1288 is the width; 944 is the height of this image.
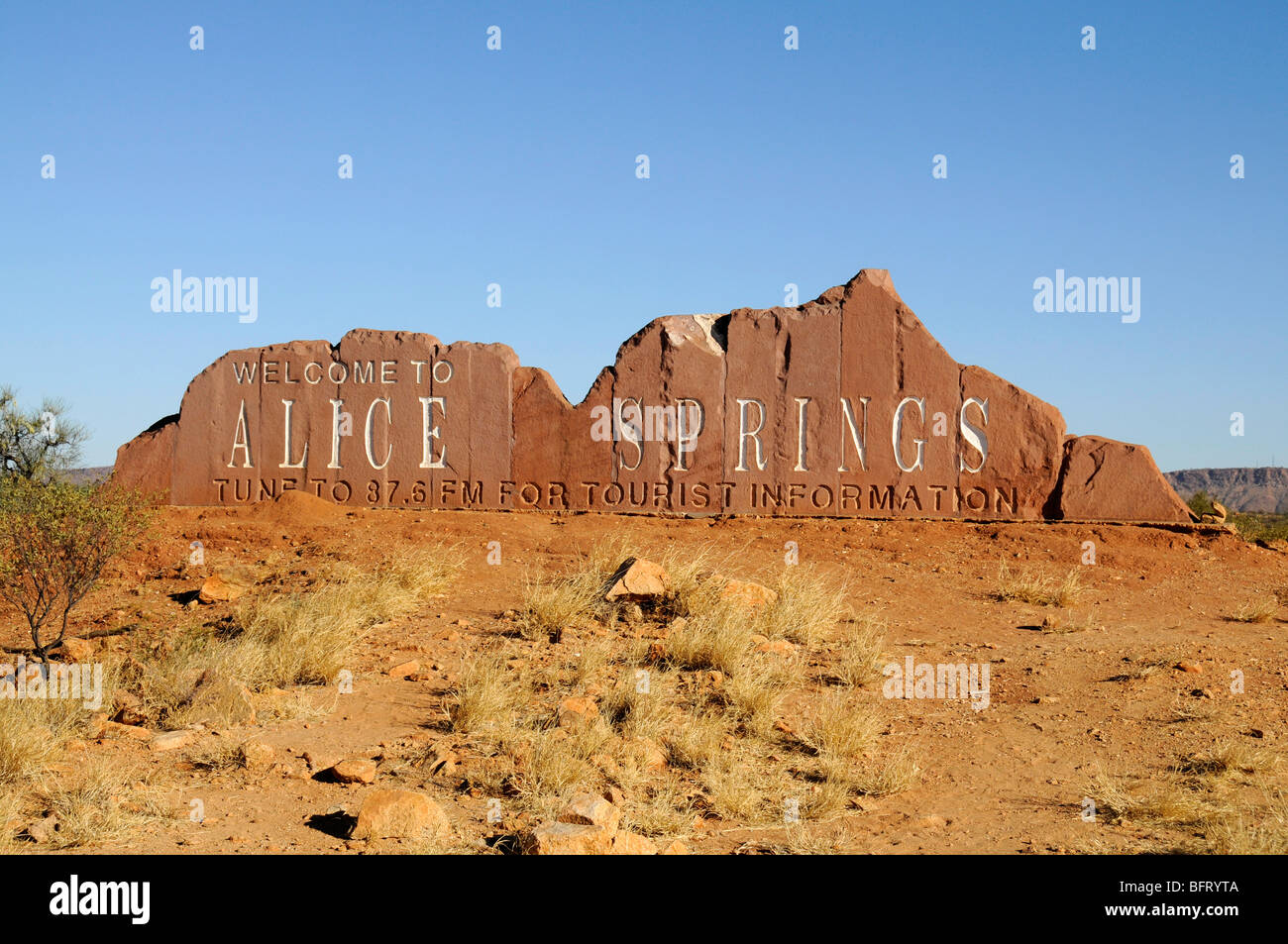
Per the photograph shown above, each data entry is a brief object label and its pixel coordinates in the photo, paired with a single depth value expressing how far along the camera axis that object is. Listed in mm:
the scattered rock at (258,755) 6156
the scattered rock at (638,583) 9008
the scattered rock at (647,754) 6304
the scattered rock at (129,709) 6941
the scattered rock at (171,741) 6457
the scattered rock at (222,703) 6898
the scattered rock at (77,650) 8430
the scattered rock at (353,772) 6012
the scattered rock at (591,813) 5152
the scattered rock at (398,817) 5109
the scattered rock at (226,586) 9695
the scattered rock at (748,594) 9023
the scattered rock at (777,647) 8203
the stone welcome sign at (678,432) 12477
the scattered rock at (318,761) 6219
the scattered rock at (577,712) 6730
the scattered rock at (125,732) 6633
